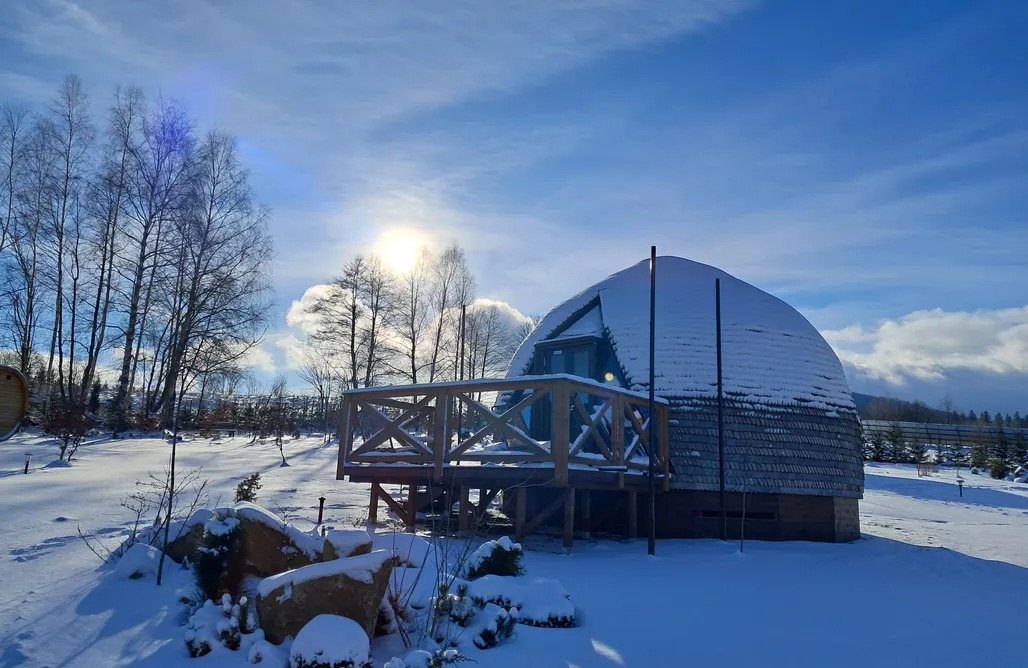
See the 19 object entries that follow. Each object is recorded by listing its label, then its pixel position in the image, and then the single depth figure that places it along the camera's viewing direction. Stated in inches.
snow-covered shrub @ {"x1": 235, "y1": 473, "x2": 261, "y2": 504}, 345.9
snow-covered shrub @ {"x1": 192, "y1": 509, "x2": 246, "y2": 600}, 214.7
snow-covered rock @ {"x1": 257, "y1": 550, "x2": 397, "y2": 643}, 193.0
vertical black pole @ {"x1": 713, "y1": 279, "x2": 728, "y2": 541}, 435.2
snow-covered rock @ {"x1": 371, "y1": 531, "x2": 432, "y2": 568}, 269.7
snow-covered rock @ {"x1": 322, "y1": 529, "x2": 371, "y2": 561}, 233.9
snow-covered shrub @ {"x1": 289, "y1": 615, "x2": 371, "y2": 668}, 175.2
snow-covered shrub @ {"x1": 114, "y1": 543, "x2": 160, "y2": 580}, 230.7
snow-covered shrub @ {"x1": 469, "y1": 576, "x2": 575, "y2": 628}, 232.5
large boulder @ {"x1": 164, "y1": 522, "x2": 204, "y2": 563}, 243.1
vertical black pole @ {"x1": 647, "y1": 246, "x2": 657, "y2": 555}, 359.6
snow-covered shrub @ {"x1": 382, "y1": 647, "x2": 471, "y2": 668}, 174.1
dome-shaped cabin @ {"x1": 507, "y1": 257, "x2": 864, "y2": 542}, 457.4
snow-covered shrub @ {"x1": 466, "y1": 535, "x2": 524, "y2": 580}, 264.4
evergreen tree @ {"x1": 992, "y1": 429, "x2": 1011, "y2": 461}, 1560.0
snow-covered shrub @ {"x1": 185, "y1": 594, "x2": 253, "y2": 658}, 184.4
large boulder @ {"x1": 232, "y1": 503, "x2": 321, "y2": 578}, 226.5
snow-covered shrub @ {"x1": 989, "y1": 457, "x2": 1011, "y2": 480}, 1342.3
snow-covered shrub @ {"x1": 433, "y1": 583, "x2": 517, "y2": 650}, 206.5
